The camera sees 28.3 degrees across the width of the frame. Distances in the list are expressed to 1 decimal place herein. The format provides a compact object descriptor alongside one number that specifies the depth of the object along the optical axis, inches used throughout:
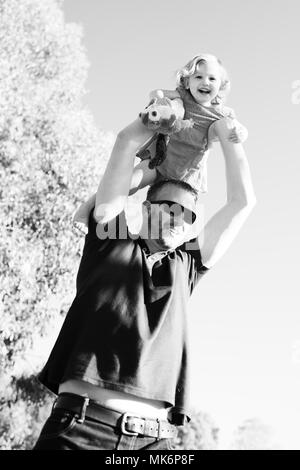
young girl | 91.4
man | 81.2
